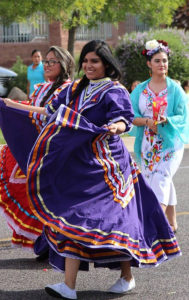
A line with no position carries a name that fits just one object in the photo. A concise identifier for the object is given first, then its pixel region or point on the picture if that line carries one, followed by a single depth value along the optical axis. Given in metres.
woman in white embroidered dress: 7.11
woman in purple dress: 4.97
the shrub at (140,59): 23.33
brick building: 30.81
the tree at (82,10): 18.80
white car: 26.69
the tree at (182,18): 33.16
